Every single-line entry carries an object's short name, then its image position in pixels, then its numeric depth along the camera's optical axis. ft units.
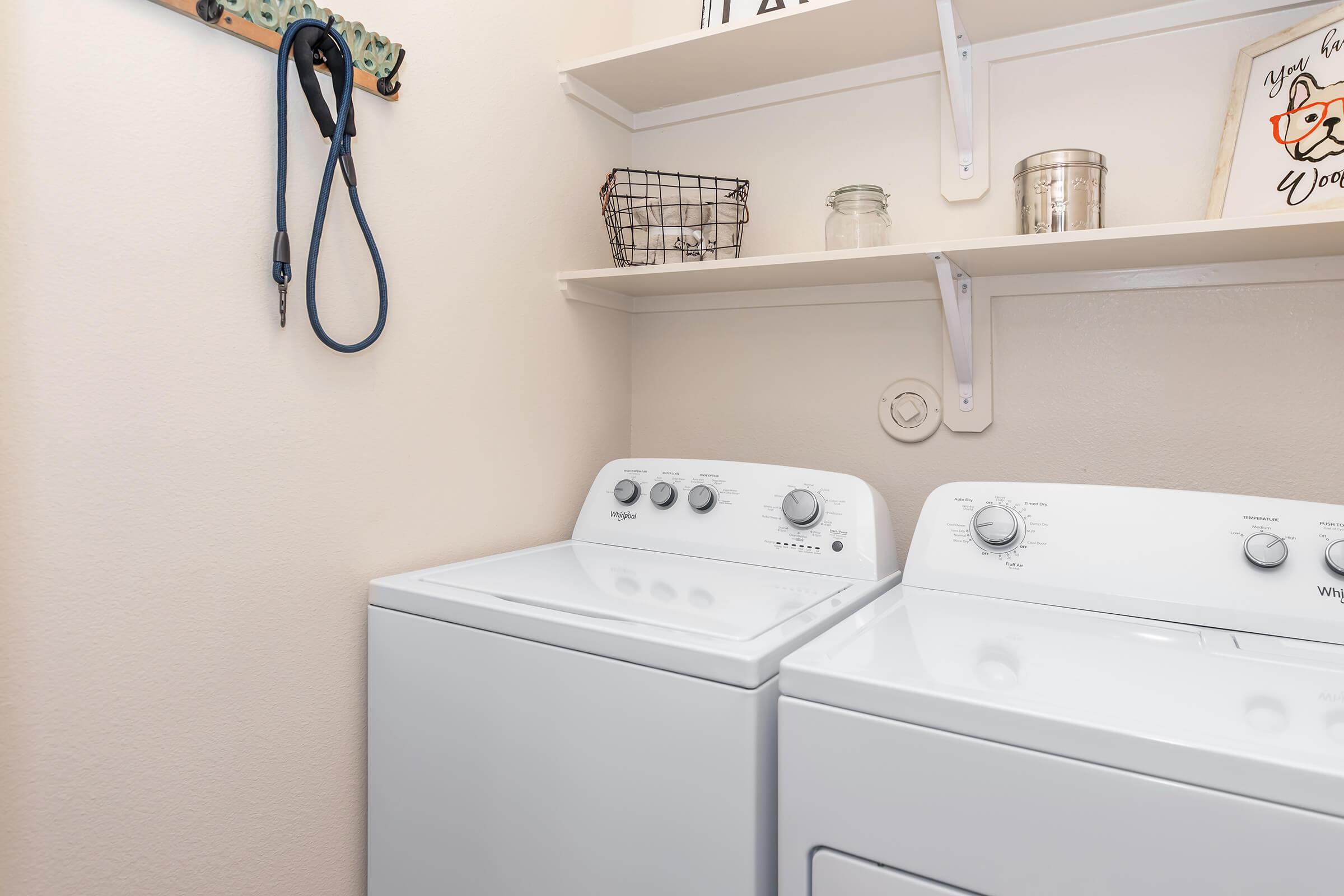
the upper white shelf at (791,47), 4.46
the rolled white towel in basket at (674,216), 5.29
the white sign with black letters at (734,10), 5.27
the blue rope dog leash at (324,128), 3.44
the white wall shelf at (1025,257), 3.57
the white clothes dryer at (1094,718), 2.11
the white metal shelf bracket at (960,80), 4.43
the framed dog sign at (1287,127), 3.72
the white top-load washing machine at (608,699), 2.86
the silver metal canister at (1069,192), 4.10
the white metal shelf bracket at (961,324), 4.44
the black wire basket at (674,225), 5.29
